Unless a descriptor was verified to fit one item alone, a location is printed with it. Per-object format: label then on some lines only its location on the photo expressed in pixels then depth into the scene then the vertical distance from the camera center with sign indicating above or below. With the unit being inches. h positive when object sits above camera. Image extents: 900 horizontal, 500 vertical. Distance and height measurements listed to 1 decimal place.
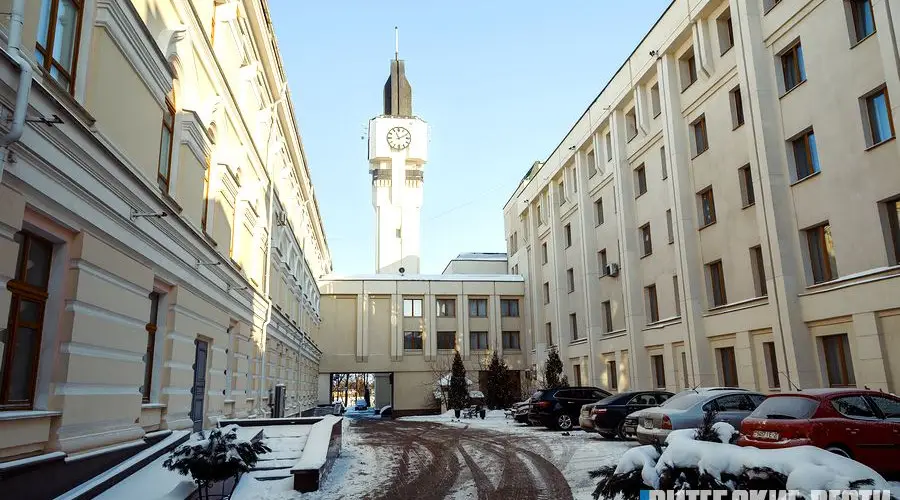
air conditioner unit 1194.0 +211.7
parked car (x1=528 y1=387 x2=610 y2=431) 850.1 -34.3
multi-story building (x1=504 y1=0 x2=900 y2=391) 593.9 +225.2
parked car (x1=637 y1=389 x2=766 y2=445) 518.0 -28.9
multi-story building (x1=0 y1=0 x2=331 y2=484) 254.4 +93.1
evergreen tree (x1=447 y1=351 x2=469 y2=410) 1529.3 -14.5
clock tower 2438.5 +794.3
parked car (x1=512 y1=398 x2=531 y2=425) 964.3 -49.1
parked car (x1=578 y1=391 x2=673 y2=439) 686.5 -35.0
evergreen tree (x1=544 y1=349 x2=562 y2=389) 1375.5 +22.3
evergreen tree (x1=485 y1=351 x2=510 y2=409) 1587.1 -12.3
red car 358.9 -30.2
